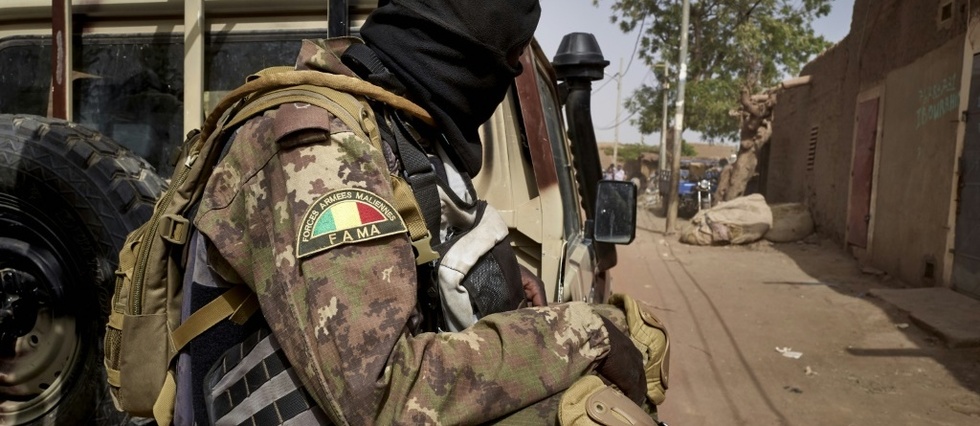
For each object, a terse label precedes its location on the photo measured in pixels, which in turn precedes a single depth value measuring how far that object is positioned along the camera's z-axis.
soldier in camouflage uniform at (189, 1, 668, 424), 0.87
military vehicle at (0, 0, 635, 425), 1.51
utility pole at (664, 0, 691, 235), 14.12
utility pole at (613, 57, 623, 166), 40.55
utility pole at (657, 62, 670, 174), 22.66
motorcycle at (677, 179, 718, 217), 18.75
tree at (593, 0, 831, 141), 21.98
